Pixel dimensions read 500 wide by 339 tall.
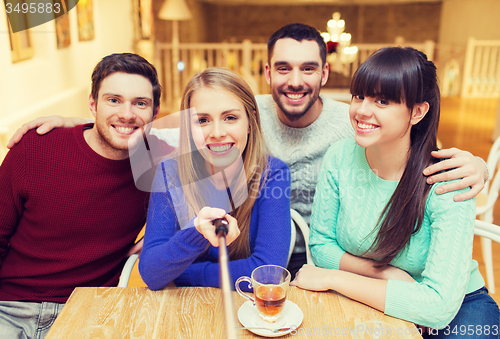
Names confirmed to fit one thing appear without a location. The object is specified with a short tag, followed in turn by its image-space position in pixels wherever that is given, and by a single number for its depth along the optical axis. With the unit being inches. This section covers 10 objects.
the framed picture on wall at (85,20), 130.3
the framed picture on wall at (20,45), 89.2
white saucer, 31.4
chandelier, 189.0
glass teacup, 32.5
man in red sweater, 47.6
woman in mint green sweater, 36.5
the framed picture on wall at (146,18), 192.9
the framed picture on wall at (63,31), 112.6
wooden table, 32.1
